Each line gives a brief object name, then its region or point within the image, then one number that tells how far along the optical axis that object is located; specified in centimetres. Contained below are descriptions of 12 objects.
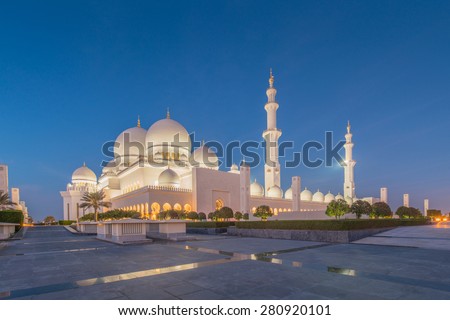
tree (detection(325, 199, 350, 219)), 1678
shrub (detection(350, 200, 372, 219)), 1909
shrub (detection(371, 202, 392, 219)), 2186
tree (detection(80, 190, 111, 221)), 2985
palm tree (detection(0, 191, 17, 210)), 2789
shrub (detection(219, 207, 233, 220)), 2469
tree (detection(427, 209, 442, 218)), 3710
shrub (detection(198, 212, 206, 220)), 2744
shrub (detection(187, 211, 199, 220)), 2732
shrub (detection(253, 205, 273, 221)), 2230
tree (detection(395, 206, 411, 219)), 2544
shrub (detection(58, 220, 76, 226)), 4453
